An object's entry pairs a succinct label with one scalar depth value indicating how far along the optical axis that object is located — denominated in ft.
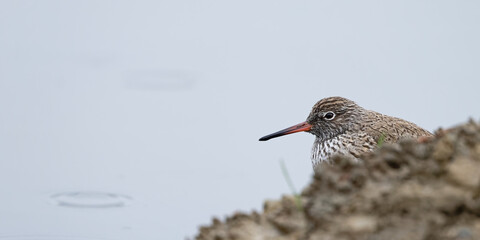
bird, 42.01
